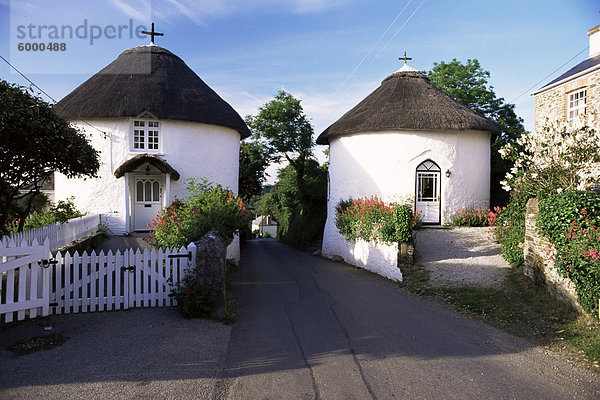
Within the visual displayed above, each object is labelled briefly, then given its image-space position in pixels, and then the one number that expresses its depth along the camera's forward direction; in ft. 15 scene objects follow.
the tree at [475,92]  79.59
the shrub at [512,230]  31.68
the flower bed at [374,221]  36.73
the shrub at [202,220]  28.37
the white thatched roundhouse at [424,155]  49.62
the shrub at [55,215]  37.58
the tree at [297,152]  80.07
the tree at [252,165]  84.02
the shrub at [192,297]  21.55
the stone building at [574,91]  39.70
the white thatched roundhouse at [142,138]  46.88
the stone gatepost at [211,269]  22.61
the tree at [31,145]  22.50
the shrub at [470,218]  49.49
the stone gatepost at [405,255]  35.60
